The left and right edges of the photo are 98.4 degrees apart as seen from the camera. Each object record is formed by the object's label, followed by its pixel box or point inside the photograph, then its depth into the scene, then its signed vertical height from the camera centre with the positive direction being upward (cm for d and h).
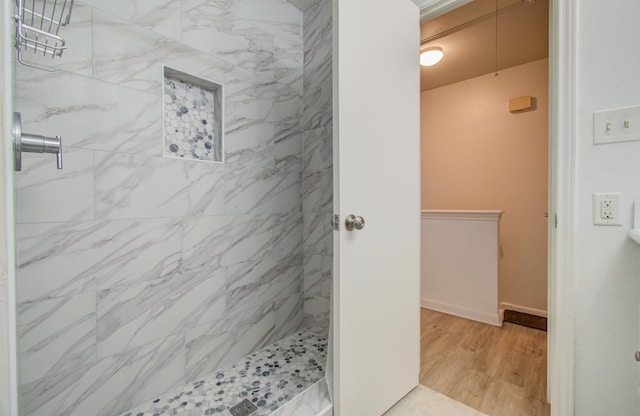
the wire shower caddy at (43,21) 106 +74
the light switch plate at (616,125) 100 +30
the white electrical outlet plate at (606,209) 103 -2
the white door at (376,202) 115 +2
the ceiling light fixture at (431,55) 240 +132
